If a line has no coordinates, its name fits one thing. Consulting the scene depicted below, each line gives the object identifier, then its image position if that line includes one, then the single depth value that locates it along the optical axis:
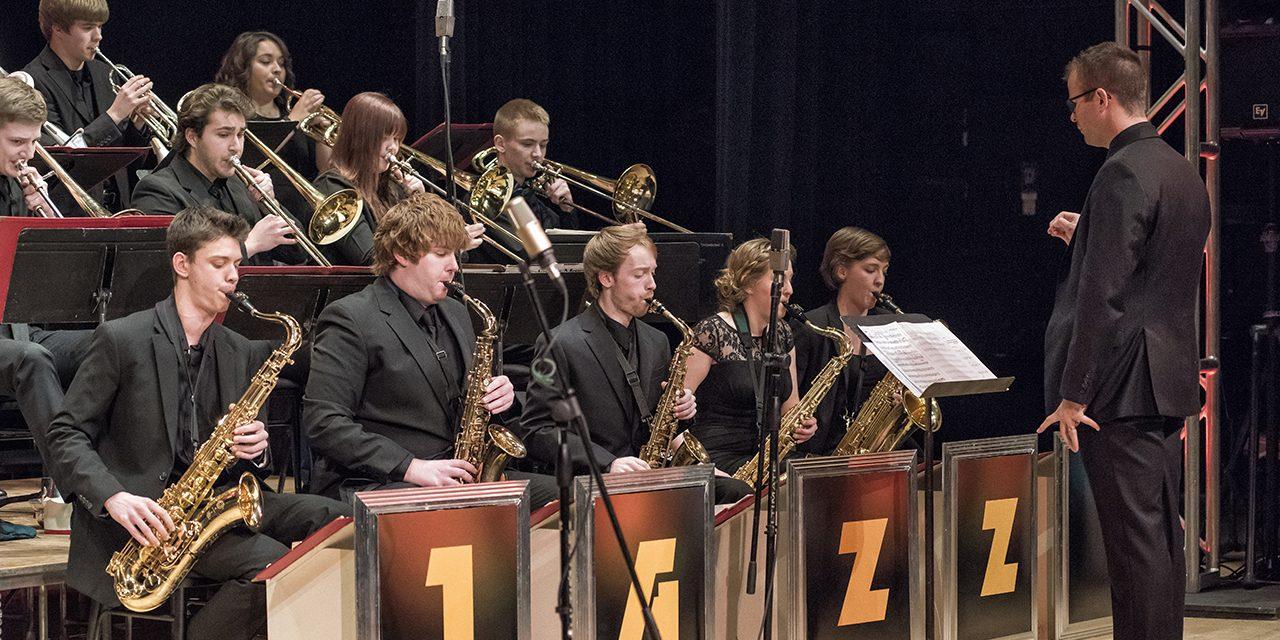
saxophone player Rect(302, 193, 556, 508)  8.42
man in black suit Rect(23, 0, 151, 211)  11.73
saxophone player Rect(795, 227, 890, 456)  11.45
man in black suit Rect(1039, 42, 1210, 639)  8.45
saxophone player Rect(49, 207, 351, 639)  7.88
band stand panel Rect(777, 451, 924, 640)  8.60
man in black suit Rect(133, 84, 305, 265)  10.59
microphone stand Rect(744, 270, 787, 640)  8.22
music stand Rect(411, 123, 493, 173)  12.71
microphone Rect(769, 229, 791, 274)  8.39
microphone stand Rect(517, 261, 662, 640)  6.15
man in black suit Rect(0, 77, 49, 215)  9.66
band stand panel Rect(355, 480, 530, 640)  7.06
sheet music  8.64
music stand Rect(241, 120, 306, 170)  12.10
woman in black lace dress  10.64
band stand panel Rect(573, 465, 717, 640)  7.72
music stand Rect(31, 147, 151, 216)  10.23
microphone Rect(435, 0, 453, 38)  9.91
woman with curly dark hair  12.84
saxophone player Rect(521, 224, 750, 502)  9.70
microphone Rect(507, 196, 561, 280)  6.01
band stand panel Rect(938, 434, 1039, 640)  9.32
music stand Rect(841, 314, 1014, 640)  8.61
